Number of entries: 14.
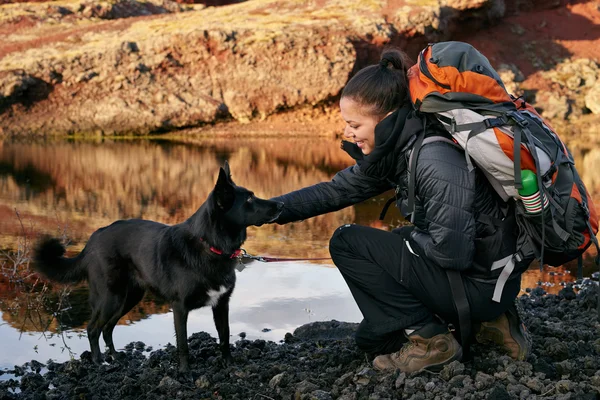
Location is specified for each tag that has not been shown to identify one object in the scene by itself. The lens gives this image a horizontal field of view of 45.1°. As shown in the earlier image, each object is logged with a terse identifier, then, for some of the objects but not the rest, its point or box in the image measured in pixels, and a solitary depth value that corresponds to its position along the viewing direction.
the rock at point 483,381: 3.51
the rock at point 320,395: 3.53
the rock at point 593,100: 25.22
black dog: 4.41
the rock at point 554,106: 25.39
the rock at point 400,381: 3.63
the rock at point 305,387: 3.62
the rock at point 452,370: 3.66
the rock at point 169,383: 3.88
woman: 3.39
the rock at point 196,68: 22.22
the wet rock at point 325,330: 5.09
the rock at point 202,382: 3.98
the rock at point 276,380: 3.80
